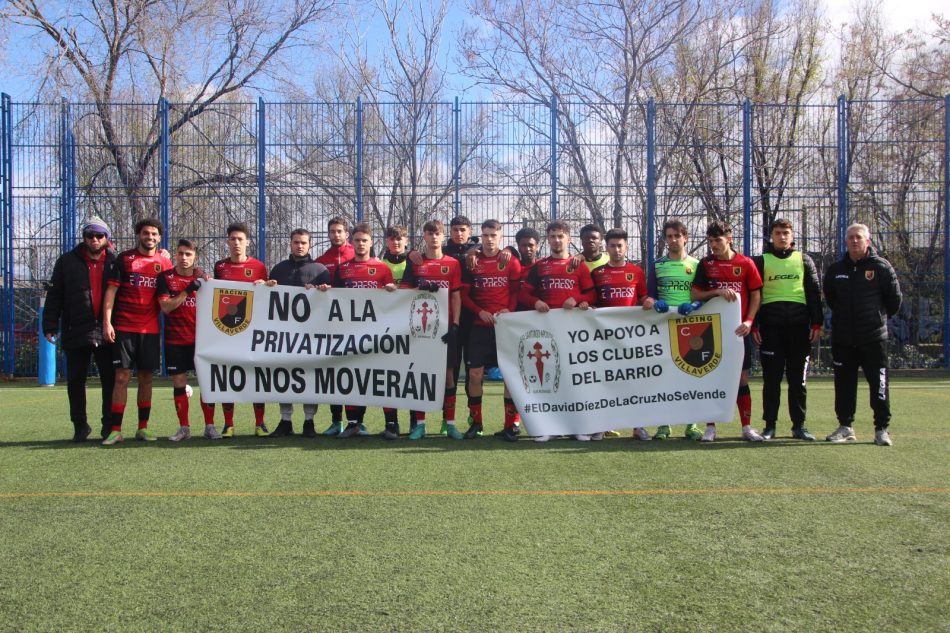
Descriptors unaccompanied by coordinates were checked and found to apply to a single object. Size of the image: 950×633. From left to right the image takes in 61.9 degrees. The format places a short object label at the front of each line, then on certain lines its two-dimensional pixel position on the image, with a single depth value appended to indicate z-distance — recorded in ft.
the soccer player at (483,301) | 23.39
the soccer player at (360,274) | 23.52
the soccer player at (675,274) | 22.76
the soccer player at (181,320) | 22.65
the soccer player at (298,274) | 23.38
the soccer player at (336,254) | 23.65
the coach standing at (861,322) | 21.80
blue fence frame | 44.55
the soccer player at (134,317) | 22.09
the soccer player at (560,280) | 22.77
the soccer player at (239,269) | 23.38
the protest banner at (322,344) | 22.98
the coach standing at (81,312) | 21.98
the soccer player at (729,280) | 22.16
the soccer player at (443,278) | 23.22
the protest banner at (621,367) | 21.99
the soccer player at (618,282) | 23.07
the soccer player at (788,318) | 22.21
